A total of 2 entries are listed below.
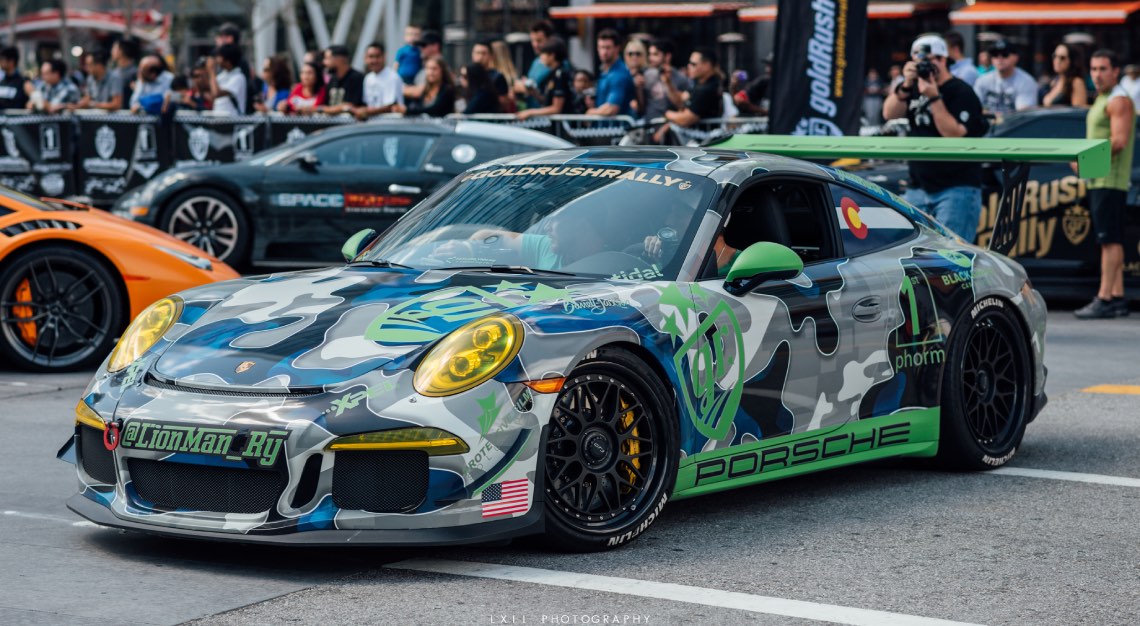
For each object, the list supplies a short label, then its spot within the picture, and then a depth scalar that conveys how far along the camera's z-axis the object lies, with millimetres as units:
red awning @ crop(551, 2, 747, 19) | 35469
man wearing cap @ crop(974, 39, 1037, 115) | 16969
